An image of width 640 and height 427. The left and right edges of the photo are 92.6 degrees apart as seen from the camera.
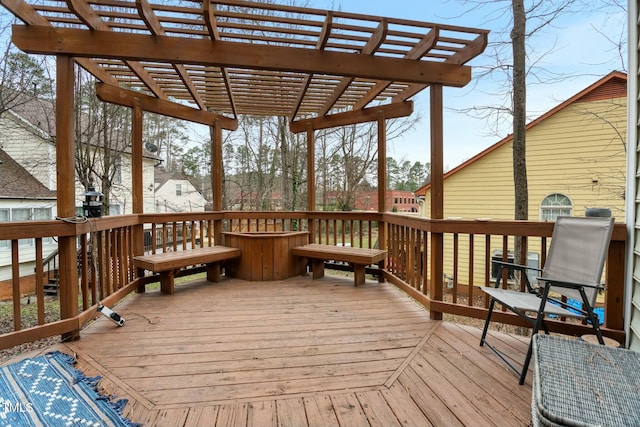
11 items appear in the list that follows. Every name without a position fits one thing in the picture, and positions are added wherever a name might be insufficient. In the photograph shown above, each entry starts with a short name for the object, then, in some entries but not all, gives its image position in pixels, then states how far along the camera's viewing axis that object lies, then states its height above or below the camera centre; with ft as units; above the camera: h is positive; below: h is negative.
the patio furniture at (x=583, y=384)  3.29 -2.24
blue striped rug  4.82 -3.28
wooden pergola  7.88 +4.66
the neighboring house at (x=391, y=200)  34.47 +0.92
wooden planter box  14.17 -2.23
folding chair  5.96 -1.51
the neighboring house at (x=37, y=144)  22.59 +5.80
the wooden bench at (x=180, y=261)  11.39 -2.04
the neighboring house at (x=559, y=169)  21.22 +2.80
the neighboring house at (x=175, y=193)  52.90 +2.98
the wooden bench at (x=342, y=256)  12.94 -2.13
